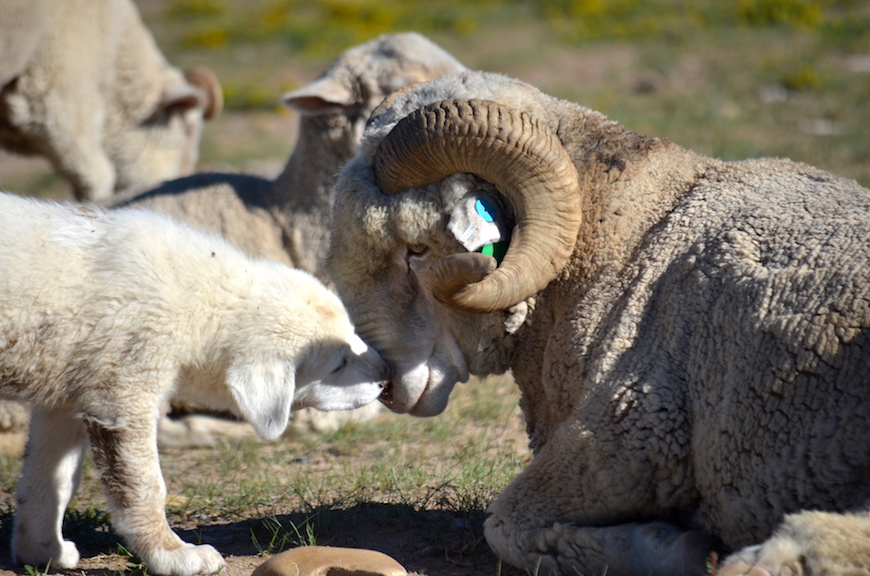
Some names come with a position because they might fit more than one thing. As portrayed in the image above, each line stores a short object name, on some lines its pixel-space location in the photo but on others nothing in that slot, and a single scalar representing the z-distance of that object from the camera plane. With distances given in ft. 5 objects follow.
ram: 20.34
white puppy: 24.39
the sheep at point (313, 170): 45.03
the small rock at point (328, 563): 22.13
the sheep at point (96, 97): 62.08
